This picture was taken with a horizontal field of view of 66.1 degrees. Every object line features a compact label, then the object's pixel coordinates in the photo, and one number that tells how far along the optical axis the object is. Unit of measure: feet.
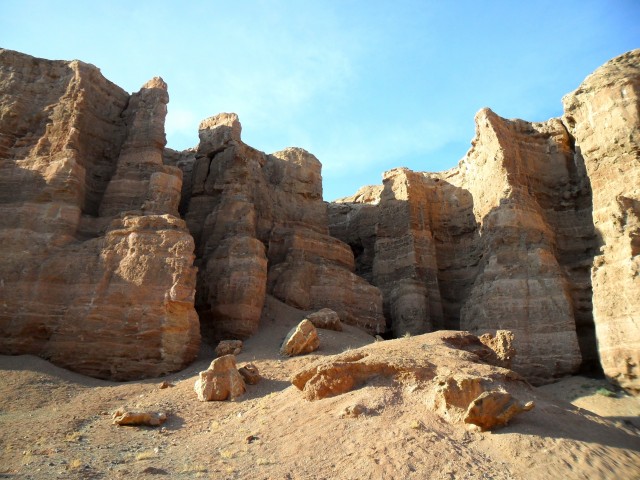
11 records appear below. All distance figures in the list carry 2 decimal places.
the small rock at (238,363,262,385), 56.54
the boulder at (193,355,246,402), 52.75
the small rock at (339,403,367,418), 40.45
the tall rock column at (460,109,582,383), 78.48
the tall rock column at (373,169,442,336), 100.94
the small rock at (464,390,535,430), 37.35
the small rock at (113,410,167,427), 46.06
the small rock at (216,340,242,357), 70.95
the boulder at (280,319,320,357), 67.36
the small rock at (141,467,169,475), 34.78
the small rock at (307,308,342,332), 80.07
